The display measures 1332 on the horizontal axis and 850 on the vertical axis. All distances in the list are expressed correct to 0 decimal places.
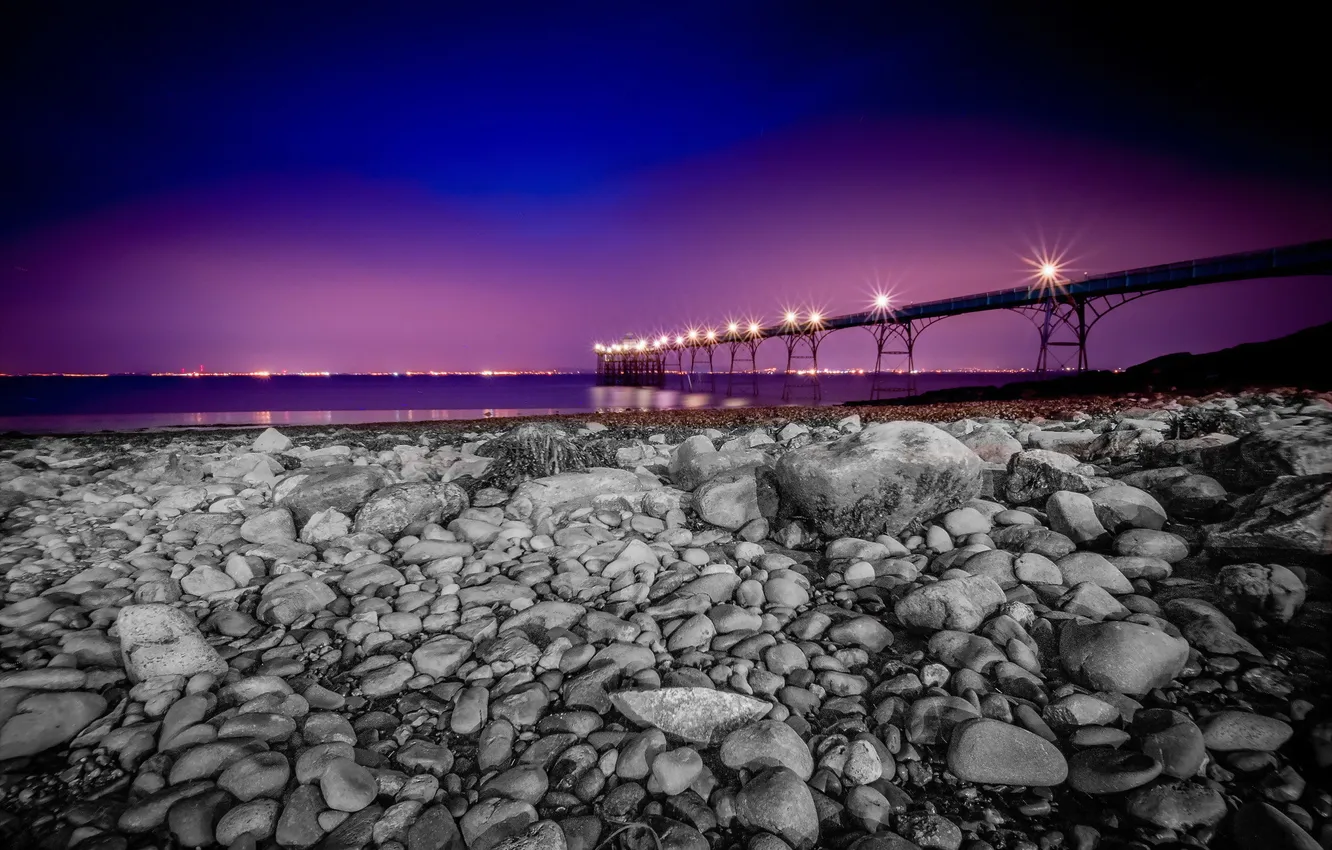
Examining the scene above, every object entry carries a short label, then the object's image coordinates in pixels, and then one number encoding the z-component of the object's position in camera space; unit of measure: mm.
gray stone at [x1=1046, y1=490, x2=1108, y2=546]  3516
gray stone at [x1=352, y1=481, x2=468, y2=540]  4230
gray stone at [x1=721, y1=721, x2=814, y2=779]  1896
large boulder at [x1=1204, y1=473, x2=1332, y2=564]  2783
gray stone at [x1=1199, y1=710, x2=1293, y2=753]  1846
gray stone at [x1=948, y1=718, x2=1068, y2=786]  1817
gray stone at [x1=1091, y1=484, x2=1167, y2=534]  3508
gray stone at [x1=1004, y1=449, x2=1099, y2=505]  4090
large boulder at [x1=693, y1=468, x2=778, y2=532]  4223
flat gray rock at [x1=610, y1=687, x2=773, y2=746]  2057
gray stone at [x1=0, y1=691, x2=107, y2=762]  1933
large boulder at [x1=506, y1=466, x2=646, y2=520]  4691
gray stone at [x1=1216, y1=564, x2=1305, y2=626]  2455
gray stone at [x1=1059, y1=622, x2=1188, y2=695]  2172
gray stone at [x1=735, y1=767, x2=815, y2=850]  1655
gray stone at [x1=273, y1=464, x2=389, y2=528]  4430
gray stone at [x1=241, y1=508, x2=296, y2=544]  4102
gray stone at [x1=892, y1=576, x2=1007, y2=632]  2656
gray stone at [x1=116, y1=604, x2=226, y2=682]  2357
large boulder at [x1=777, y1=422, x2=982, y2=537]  3777
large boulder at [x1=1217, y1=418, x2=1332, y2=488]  3516
